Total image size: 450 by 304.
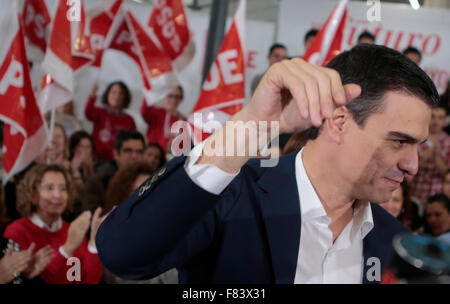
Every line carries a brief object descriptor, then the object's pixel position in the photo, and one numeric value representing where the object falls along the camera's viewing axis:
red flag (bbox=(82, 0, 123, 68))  2.99
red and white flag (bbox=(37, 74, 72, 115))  2.41
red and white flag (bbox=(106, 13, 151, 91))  3.43
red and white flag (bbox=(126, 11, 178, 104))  3.40
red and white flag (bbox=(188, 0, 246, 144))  2.84
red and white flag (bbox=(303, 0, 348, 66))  2.61
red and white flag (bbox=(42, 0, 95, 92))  2.21
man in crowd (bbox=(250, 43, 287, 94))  3.94
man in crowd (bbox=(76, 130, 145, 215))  1.97
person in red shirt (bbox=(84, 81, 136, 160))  3.74
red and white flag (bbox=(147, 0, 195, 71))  3.74
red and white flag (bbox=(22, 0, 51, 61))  2.66
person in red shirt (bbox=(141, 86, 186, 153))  4.04
